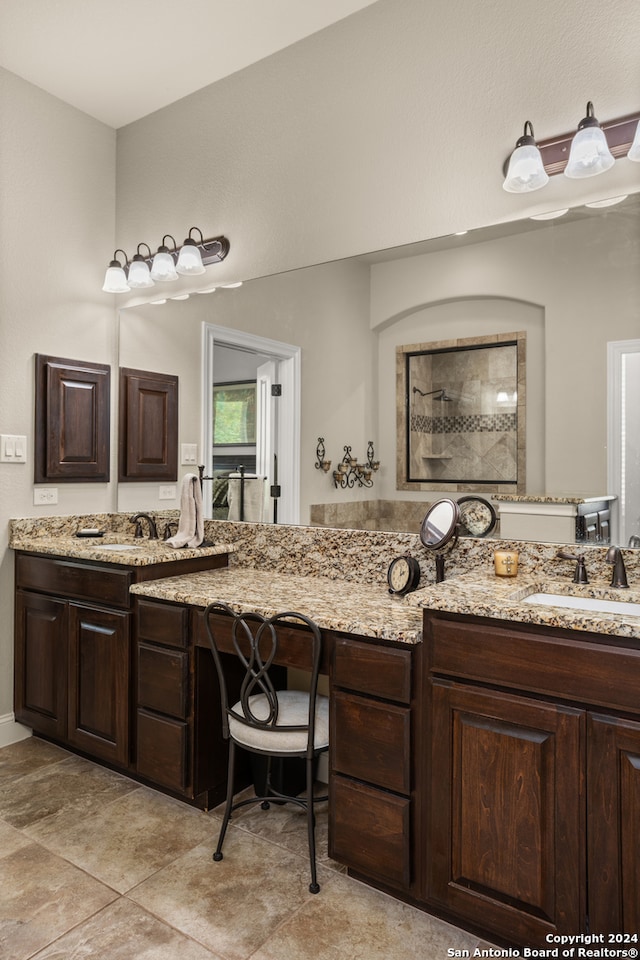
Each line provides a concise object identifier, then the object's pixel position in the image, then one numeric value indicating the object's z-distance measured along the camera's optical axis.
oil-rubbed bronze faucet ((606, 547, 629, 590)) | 1.82
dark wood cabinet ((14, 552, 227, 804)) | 2.30
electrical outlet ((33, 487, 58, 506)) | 3.10
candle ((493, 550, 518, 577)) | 2.03
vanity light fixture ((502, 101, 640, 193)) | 1.87
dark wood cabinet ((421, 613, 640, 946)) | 1.42
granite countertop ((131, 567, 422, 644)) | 1.81
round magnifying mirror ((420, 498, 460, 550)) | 2.13
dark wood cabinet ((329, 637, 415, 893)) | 1.74
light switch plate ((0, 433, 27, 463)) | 2.96
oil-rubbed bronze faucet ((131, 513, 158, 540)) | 3.17
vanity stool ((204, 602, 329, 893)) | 1.87
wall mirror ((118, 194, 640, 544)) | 1.99
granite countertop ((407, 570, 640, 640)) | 1.43
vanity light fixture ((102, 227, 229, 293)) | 2.92
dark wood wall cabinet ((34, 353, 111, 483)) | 3.10
